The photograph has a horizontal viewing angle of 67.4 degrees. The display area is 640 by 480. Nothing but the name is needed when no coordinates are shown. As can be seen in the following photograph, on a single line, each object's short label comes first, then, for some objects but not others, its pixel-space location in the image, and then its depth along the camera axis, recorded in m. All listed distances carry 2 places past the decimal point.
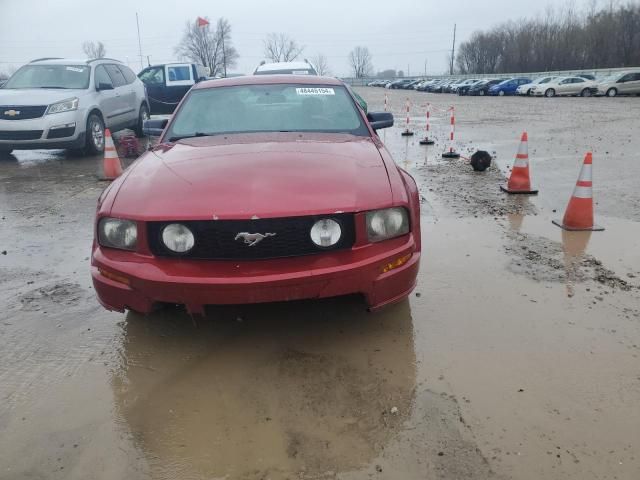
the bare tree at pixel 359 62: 126.19
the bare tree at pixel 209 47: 64.25
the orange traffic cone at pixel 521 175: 6.07
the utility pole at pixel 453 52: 86.25
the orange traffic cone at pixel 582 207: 4.68
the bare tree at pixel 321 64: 109.14
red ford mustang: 2.32
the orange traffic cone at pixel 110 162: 7.39
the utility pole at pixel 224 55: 60.42
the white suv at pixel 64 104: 8.45
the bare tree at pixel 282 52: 86.88
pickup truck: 15.06
